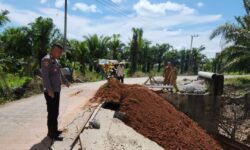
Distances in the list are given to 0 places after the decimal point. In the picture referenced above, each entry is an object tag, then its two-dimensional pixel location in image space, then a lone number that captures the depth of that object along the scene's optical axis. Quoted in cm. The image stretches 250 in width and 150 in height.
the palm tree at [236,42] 1028
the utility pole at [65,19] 1295
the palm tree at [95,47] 1980
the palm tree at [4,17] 746
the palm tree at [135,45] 2101
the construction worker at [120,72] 1025
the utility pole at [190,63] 3316
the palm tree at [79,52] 1865
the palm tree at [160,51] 3065
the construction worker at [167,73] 972
